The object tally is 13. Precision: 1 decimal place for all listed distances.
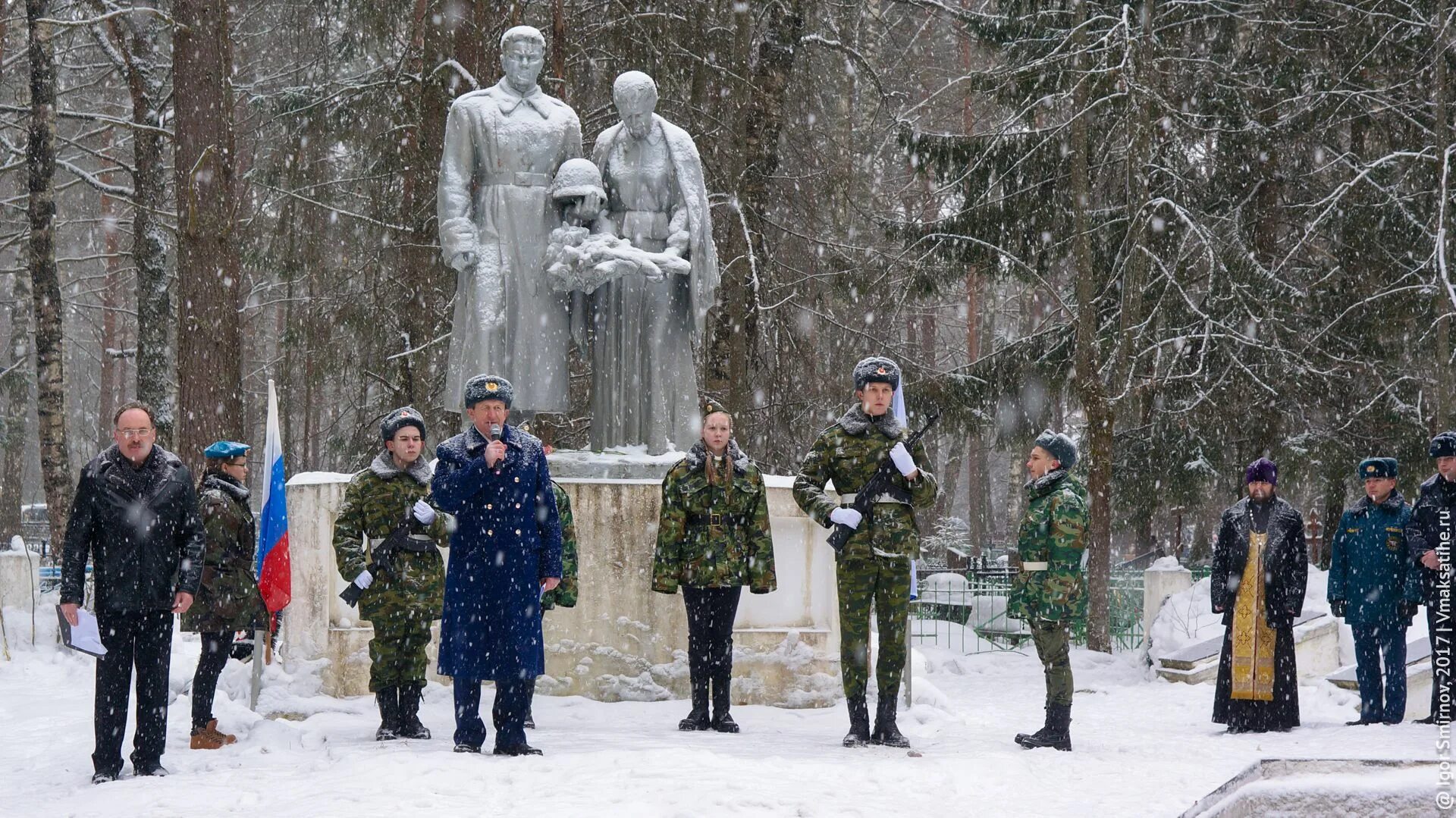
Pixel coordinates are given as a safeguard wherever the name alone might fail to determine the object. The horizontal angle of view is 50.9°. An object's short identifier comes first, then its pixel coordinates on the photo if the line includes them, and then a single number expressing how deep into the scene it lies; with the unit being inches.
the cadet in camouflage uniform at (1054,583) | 289.7
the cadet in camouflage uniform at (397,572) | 281.0
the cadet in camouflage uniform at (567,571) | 296.0
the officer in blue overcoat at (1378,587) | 365.7
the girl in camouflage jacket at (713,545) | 293.0
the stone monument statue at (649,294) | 345.1
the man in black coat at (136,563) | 252.1
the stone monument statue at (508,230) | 342.3
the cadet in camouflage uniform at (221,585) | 291.7
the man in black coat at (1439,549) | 352.5
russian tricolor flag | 321.7
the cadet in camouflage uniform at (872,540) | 277.4
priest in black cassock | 352.8
